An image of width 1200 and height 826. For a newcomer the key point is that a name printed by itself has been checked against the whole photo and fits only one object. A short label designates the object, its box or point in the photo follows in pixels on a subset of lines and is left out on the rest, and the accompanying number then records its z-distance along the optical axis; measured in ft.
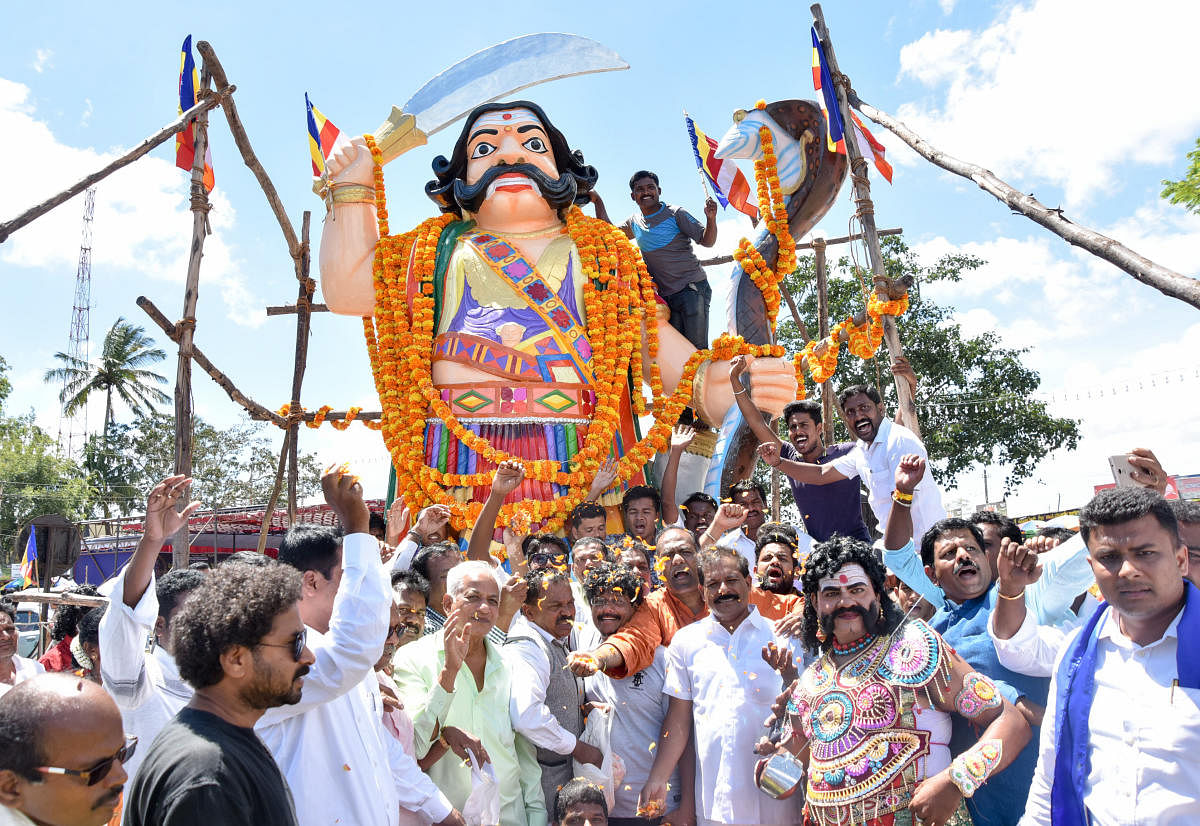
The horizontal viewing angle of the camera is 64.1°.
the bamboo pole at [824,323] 33.78
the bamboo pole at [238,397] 26.84
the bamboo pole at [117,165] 15.57
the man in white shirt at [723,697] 10.87
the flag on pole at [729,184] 27.91
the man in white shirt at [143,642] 8.87
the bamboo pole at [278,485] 27.50
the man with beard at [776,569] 13.99
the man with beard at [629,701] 12.03
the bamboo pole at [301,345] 28.73
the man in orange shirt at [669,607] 12.66
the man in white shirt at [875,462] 15.40
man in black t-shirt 5.80
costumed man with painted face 8.82
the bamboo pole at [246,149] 22.83
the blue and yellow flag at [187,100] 22.84
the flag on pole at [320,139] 25.76
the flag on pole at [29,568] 32.78
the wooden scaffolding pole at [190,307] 21.60
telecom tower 108.78
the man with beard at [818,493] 17.10
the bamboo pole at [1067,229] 9.37
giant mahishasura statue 23.89
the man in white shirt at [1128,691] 7.18
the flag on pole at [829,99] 20.84
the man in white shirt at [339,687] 7.61
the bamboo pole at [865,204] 19.06
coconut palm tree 102.22
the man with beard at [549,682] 11.60
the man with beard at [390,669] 9.54
